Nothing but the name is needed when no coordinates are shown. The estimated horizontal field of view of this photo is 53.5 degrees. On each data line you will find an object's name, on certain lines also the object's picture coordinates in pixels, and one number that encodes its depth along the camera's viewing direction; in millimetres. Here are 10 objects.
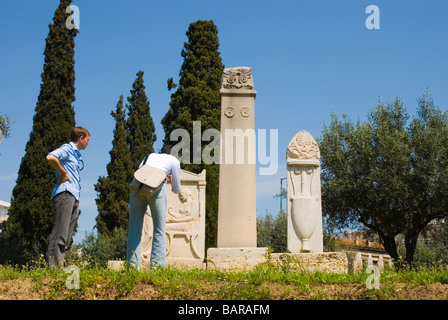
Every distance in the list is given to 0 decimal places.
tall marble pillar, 8852
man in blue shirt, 5656
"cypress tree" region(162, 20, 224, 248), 20844
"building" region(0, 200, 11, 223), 40819
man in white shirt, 5859
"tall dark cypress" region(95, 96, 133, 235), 22688
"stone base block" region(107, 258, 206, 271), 10101
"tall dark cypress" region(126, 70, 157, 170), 24859
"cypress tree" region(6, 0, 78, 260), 17734
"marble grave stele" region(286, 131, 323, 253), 9577
